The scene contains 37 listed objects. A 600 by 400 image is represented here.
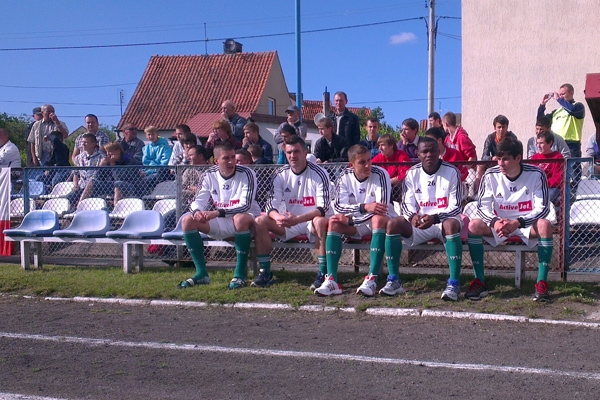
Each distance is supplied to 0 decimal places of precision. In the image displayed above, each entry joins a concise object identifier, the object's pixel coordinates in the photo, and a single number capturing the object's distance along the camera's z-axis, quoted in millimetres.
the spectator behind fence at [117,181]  9797
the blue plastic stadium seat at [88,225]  9203
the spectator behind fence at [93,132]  12312
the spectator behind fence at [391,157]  8414
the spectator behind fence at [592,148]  10445
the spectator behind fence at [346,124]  10570
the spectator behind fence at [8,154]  11758
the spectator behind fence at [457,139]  9677
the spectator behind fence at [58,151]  12406
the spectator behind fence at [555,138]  8898
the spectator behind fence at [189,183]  9172
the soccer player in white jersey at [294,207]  7816
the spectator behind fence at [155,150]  11773
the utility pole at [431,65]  25859
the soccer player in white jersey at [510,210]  6945
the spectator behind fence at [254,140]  10180
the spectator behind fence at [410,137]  9297
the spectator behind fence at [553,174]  7719
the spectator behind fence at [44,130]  13129
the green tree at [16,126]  59766
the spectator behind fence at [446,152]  8203
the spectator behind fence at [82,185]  10234
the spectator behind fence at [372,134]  10008
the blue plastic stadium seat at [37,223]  9617
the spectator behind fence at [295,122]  11099
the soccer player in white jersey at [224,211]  7965
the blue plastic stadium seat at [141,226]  8828
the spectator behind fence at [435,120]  11336
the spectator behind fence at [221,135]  10258
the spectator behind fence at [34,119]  13797
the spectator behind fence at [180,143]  10625
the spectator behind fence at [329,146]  9727
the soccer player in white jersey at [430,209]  7078
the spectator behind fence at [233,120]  11109
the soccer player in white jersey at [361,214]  7280
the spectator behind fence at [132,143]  12180
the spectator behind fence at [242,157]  8992
